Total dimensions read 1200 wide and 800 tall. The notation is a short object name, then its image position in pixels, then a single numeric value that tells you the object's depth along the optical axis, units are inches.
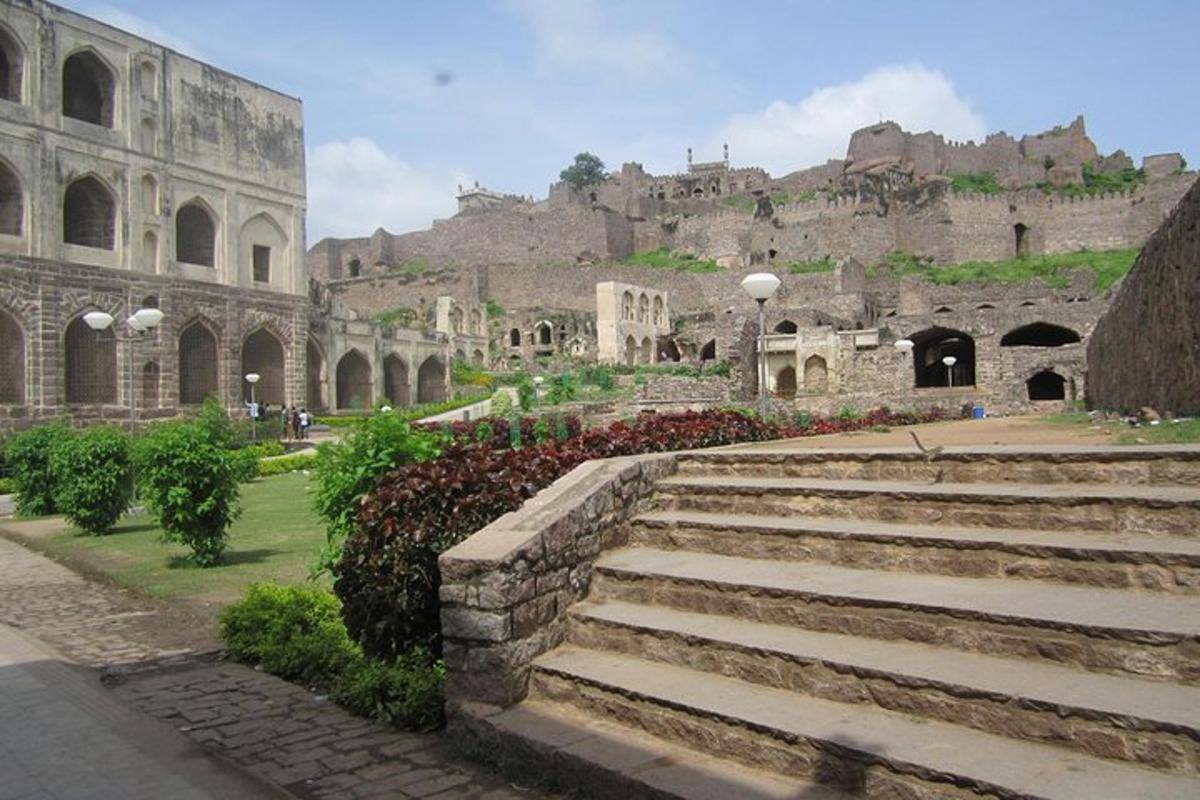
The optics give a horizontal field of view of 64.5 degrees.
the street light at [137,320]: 694.5
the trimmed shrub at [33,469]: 671.1
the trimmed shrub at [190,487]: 426.6
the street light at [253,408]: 1134.8
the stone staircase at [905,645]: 135.0
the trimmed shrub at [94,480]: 546.0
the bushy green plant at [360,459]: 278.7
